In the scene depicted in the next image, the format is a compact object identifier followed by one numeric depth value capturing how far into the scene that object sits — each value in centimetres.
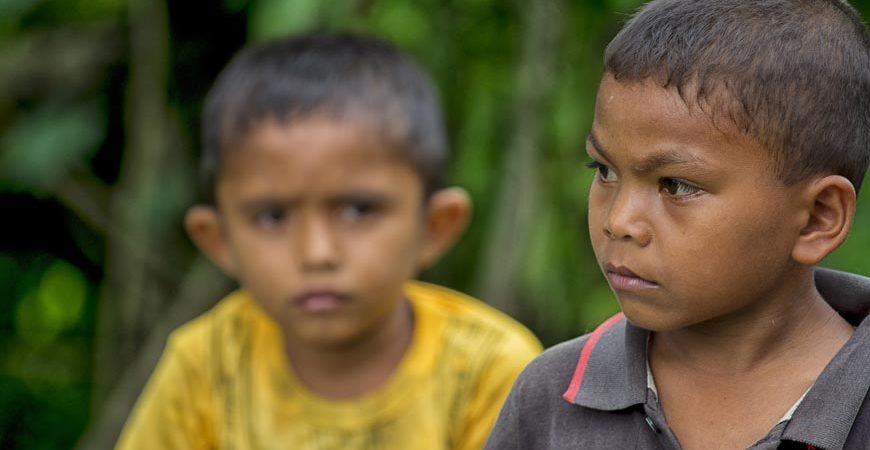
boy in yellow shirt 563
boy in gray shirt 345
